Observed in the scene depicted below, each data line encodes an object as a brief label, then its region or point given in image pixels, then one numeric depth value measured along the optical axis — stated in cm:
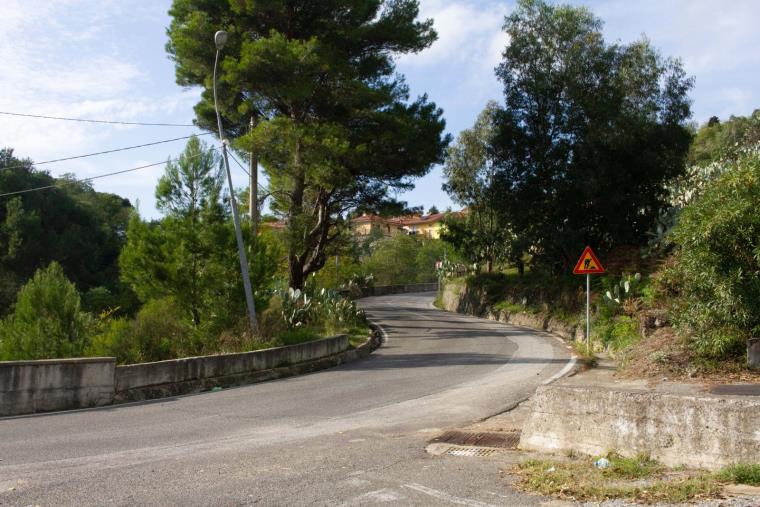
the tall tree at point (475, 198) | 3544
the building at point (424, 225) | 11581
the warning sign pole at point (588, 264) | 1697
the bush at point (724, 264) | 1041
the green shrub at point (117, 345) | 1428
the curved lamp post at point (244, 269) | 1656
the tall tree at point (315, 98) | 2303
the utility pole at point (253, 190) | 1983
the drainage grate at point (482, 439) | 805
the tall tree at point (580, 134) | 2634
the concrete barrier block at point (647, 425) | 602
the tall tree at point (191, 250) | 1661
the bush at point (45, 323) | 1419
